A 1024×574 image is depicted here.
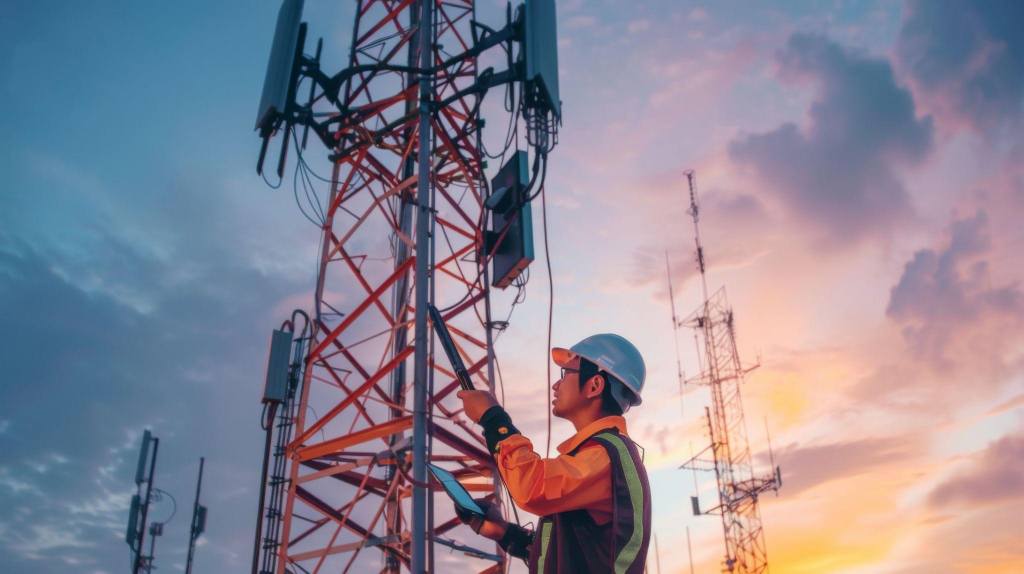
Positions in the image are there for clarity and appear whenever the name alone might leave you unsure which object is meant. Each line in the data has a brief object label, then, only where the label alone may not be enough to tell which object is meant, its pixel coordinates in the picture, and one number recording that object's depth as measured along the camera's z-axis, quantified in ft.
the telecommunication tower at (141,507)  55.62
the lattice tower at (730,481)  88.58
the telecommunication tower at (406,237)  25.17
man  9.99
